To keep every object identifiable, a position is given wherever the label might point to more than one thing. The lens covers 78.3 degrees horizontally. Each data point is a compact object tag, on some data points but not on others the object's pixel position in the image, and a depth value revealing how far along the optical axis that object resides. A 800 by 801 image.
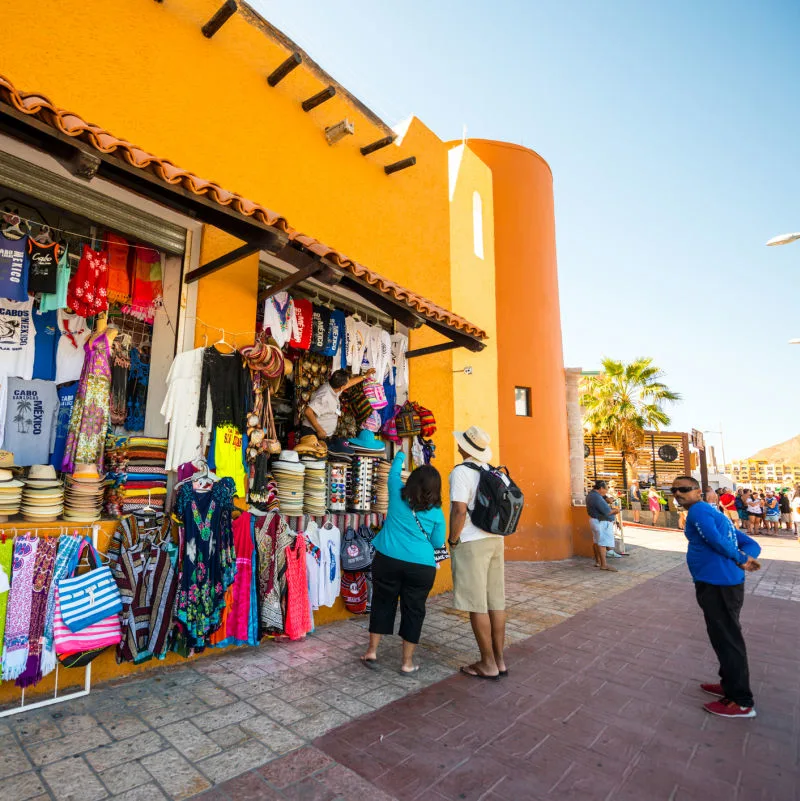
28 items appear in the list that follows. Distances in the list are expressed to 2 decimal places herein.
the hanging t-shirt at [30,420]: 4.11
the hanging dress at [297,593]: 5.00
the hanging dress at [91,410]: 4.18
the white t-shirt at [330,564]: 5.48
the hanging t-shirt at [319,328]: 6.13
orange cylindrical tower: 11.76
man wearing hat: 4.28
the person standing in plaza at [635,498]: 22.38
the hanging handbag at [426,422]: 7.36
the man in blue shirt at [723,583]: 3.78
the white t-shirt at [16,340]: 4.10
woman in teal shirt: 4.31
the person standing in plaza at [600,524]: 10.38
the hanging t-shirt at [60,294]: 4.16
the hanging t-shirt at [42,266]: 4.08
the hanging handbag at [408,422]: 7.28
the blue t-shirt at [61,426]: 4.34
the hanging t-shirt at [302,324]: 5.89
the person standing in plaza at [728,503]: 16.44
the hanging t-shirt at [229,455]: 4.80
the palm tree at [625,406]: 21.86
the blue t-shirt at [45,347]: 4.27
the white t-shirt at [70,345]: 4.38
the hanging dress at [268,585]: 4.82
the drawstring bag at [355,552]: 5.86
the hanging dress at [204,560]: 4.23
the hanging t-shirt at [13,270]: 3.88
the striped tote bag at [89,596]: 3.55
